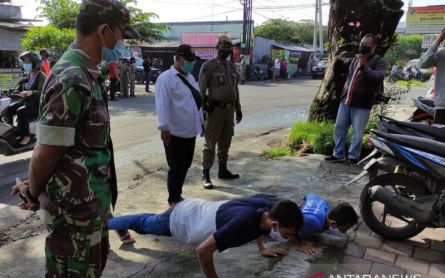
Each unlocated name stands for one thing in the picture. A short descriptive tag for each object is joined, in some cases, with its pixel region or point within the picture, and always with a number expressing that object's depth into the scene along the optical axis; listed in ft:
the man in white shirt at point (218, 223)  9.04
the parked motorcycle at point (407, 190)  12.01
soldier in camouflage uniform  6.08
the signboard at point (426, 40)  66.88
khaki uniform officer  18.45
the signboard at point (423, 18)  116.47
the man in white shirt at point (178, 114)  14.82
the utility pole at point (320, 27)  138.16
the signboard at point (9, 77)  44.54
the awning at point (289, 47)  120.17
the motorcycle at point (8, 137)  21.97
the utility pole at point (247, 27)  99.25
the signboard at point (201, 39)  102.56
